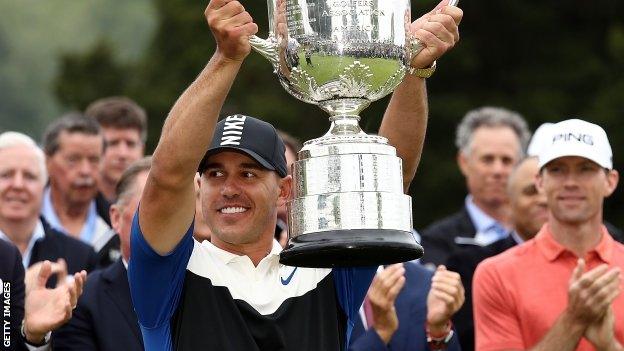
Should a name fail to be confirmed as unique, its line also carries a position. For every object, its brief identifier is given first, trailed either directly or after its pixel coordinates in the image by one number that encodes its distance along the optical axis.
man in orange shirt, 16.88
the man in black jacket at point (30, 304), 15.00
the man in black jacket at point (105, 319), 15.95
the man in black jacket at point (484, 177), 21.82
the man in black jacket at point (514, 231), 19.10
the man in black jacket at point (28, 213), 18.96
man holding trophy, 11.98
